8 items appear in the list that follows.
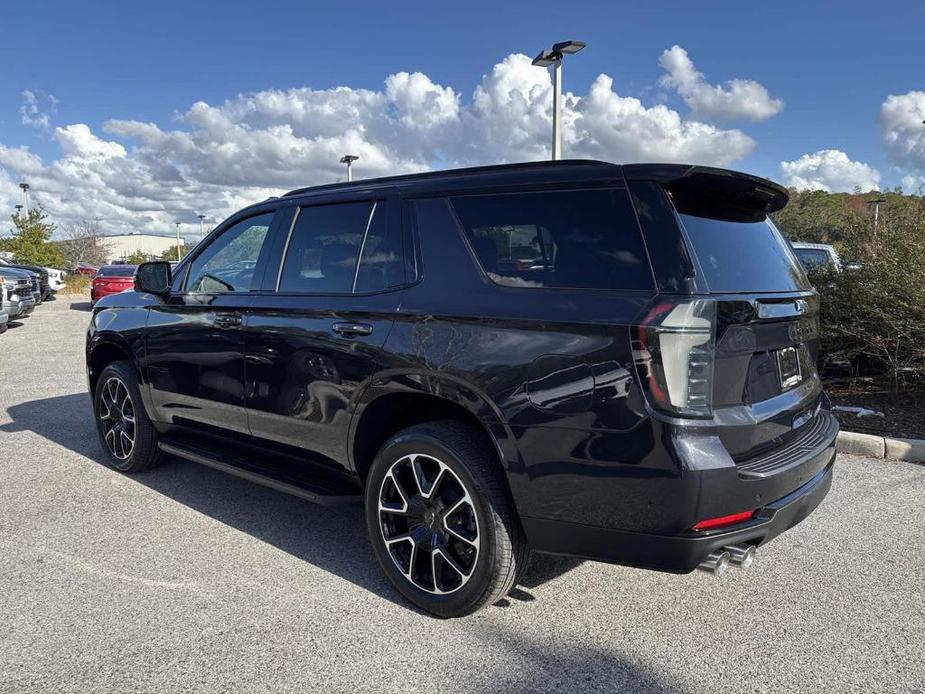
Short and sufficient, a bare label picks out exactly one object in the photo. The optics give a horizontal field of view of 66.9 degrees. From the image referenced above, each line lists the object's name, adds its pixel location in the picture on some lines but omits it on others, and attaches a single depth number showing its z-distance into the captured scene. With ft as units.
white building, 386.32
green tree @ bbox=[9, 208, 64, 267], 115.65
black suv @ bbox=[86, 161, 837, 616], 8.09
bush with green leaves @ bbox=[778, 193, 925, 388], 21.59
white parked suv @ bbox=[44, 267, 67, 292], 86.12
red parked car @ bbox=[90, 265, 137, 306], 67.26
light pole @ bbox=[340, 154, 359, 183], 71.00
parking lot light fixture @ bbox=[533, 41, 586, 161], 40.12
